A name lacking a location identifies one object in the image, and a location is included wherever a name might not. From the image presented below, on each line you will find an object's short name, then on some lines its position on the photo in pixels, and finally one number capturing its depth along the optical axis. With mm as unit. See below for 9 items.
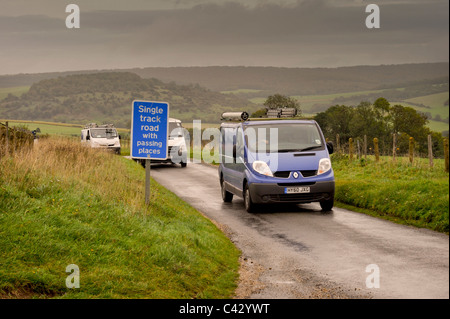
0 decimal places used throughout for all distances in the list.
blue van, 14336
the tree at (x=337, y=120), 76188
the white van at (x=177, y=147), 33281
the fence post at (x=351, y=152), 28106
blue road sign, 11891
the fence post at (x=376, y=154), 24862
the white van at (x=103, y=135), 40969
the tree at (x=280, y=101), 57500
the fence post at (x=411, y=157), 19419
